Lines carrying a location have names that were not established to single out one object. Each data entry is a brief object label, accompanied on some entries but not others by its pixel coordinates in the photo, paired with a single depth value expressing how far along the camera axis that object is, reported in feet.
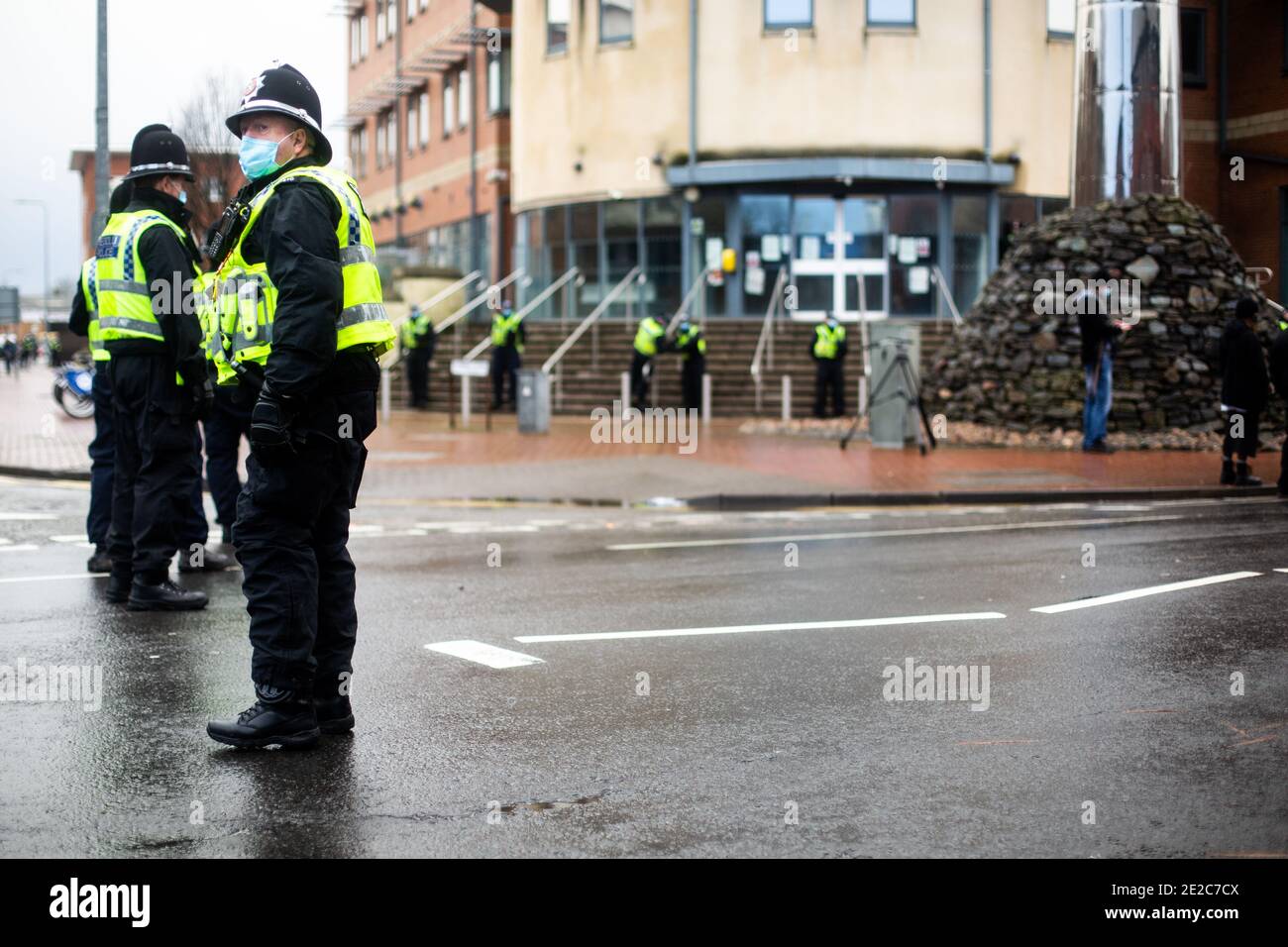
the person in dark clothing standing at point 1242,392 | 53.01
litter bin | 79.25
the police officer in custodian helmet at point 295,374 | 16.76
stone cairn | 70.44
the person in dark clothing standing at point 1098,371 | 65.51
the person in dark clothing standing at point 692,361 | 90.07
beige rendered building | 111.45
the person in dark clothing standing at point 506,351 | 95.96
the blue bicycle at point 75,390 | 94.99
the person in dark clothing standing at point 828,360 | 86.12
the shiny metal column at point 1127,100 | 71.26
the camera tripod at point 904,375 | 66.13
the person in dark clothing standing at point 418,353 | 102.37
